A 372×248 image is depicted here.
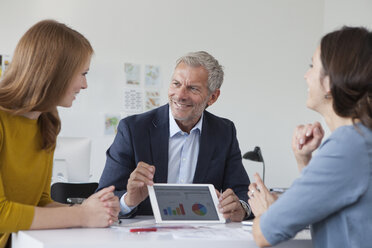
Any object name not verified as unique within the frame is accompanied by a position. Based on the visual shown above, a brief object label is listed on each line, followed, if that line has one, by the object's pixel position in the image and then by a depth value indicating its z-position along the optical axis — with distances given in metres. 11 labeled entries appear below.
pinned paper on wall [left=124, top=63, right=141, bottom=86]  4.83
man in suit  2.33
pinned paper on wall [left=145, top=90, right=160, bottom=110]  4.93
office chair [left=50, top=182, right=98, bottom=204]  2.85
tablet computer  1.87
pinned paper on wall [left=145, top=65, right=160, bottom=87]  4.91
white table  1.40
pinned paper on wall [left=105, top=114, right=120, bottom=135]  4.73
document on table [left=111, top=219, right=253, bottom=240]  1.57
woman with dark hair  1.38
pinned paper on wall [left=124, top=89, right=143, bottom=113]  4.83
